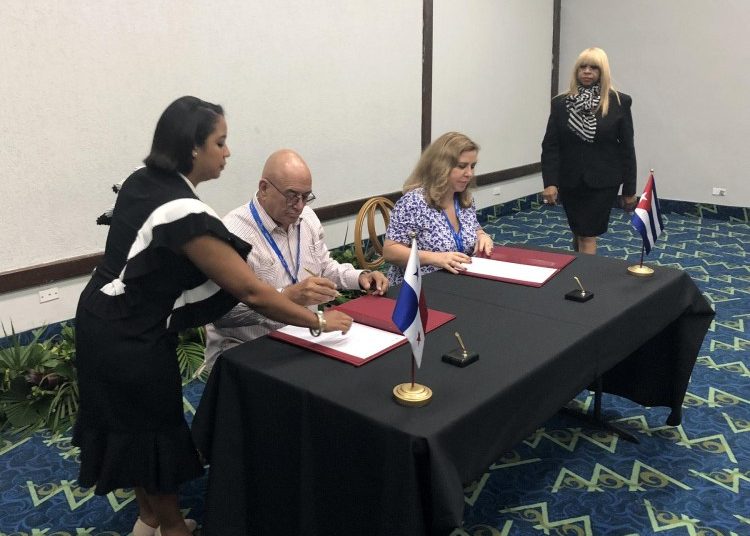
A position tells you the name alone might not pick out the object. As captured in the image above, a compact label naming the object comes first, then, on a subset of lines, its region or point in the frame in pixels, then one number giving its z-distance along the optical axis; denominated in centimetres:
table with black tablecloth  134
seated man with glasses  212
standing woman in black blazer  409
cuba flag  242
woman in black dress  157
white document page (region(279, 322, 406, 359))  168
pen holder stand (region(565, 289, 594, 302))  209
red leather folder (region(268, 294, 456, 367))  166
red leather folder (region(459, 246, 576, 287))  238
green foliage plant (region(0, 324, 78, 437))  297
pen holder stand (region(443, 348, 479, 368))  160
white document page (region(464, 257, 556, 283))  234
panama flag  142
